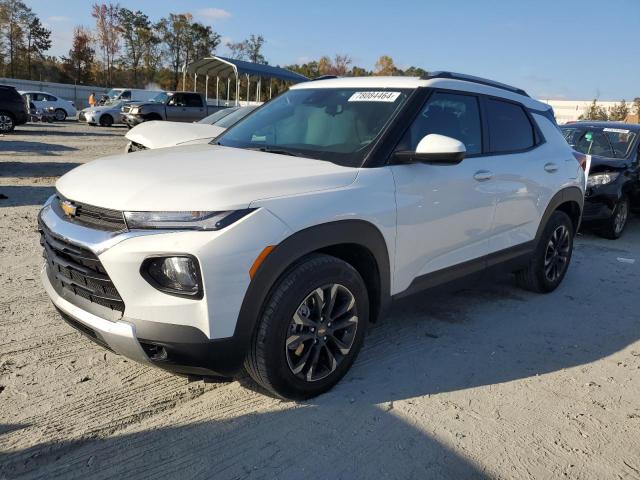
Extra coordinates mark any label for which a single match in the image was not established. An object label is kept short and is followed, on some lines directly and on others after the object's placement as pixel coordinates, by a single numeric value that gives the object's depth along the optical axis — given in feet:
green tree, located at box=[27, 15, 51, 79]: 172.65
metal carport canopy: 87.61
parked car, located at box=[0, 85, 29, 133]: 60.13
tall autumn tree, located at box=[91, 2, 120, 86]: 188.24
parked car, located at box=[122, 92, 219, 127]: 71.15
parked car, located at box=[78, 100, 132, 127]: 88.84
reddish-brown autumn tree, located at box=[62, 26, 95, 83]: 180.24
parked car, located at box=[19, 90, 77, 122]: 89.86
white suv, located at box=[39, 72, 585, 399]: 8.03
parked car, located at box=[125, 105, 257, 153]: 22.05
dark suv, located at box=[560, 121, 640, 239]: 25.13
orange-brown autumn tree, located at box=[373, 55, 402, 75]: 224.33
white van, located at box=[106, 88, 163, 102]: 106.93
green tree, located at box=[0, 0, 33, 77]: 168.04
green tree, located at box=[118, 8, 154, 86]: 190.08
